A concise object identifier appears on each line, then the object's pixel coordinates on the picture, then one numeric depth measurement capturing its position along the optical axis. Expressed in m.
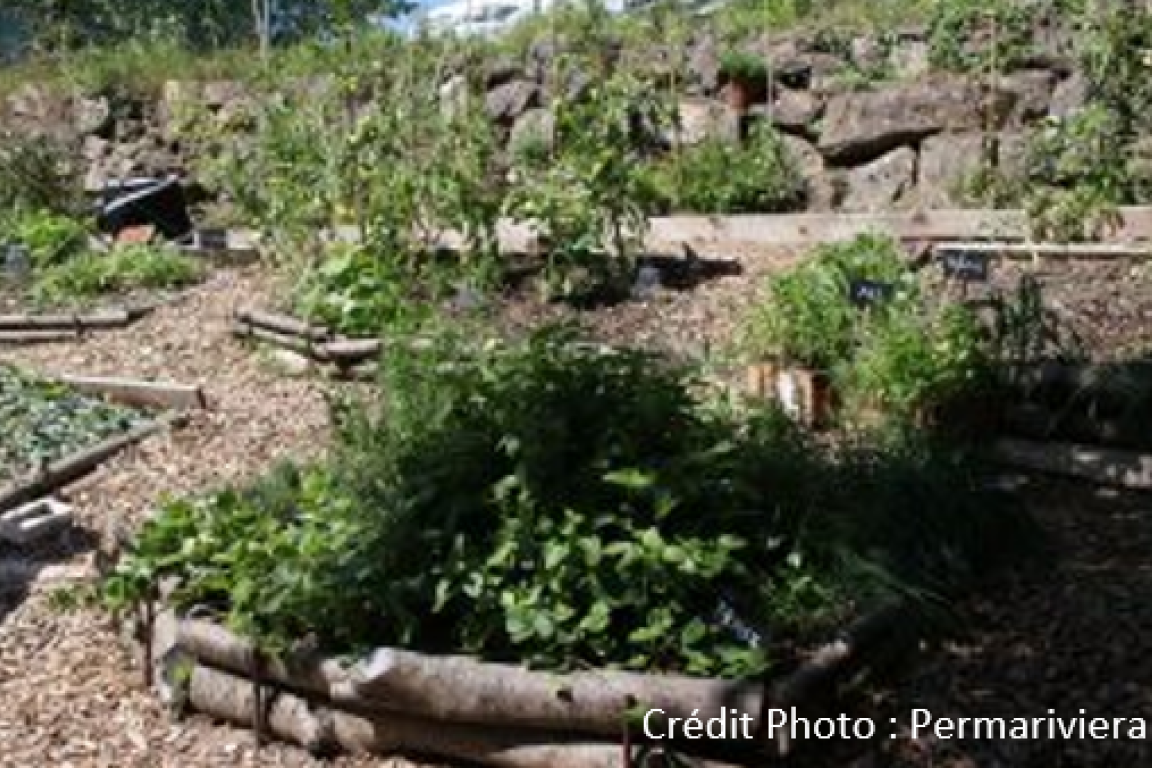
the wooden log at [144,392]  7.40
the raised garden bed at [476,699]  3.59
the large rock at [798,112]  11.18
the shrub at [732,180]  10.38
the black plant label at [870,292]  6.07
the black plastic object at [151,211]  12.42
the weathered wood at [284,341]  7.84
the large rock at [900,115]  10.31
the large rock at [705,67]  11.85
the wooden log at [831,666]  3.56
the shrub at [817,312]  6.08
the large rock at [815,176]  10.61
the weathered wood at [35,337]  9.28
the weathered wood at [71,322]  9.32
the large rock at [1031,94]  10.13
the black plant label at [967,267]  6.19
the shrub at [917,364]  5.43
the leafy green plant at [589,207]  8.27
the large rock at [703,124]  11.24
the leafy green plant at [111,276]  10.19
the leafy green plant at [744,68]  11.52
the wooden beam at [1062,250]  7.56
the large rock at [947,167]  9.98
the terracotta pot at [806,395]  5.90
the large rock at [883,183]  10.48
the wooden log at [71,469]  6.16
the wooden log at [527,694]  3.57
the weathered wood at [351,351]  7.68
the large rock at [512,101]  12.91
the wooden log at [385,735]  3.70
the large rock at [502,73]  13.14
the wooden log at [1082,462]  5.14
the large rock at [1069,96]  9.77
